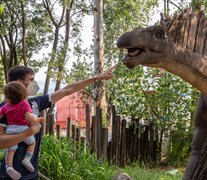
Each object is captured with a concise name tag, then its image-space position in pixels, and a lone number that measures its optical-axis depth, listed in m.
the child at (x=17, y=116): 1.67
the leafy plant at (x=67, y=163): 3.27
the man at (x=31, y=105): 1.66
